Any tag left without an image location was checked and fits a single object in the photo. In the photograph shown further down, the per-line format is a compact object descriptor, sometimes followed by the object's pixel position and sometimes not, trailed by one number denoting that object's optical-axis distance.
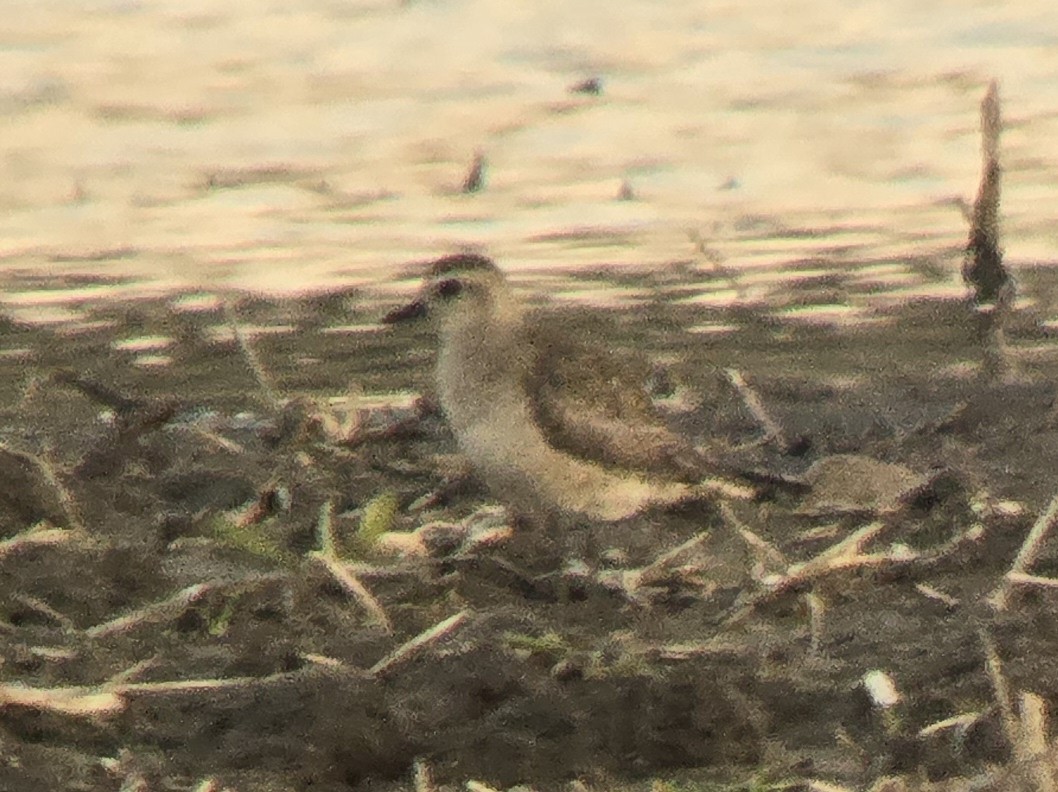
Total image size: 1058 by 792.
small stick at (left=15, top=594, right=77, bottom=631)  9.60
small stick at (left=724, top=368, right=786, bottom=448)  12.98
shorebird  12.33
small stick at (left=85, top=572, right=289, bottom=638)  9.34
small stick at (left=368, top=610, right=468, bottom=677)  8.70
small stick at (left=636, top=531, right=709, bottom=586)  10.10
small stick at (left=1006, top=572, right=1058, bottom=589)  9.14
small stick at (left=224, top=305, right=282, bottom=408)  11.92
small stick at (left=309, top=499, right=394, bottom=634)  9.32
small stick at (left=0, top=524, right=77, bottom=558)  10.39
